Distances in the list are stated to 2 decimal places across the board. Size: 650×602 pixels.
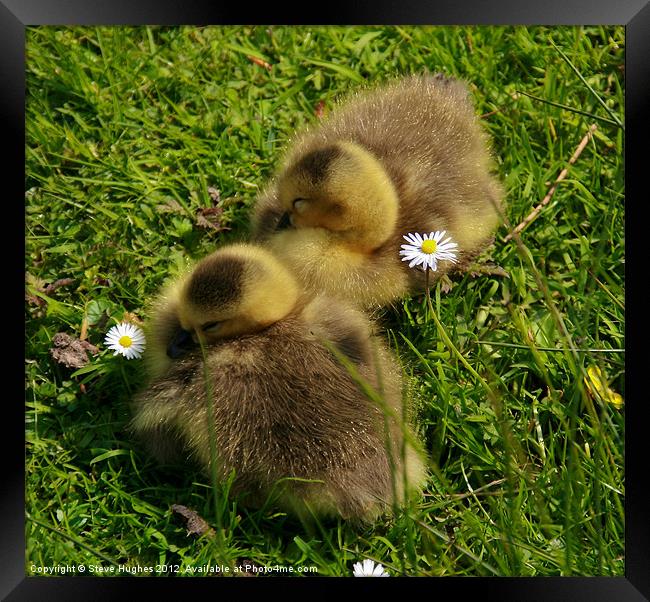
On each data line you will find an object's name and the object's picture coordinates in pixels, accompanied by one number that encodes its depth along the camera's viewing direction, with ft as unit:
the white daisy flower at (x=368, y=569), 5.58
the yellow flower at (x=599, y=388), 6.13
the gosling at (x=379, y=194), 6.66
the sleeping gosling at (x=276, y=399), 5.81
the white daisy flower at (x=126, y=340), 6.97
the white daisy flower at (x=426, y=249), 6.82
